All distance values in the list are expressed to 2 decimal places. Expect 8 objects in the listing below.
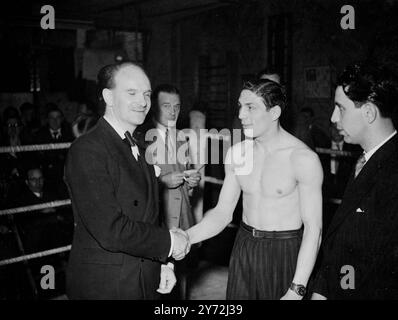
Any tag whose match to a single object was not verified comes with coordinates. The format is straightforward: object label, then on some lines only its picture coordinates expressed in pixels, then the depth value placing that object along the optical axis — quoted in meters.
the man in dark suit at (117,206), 1.85
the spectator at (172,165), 3.22
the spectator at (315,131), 6.65
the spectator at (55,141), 4.76
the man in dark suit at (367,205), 1.67
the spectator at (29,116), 7.31
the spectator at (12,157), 4.09
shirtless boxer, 2.07
